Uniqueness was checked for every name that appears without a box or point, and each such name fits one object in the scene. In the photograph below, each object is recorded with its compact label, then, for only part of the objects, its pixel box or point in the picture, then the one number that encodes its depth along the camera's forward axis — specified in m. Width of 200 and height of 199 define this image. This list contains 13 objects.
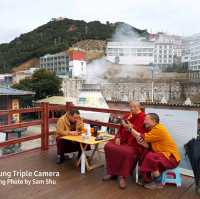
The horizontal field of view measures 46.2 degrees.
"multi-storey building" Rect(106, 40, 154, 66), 60.16
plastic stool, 3.01
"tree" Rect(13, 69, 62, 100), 25.05
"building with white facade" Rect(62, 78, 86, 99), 32.29
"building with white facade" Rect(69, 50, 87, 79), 53.19
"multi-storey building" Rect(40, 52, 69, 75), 58.75
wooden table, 3.33
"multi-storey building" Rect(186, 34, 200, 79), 46.72
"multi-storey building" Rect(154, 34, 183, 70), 60.34
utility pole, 30.73
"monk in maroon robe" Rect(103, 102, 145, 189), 2.89
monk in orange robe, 2.75
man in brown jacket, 3.65
